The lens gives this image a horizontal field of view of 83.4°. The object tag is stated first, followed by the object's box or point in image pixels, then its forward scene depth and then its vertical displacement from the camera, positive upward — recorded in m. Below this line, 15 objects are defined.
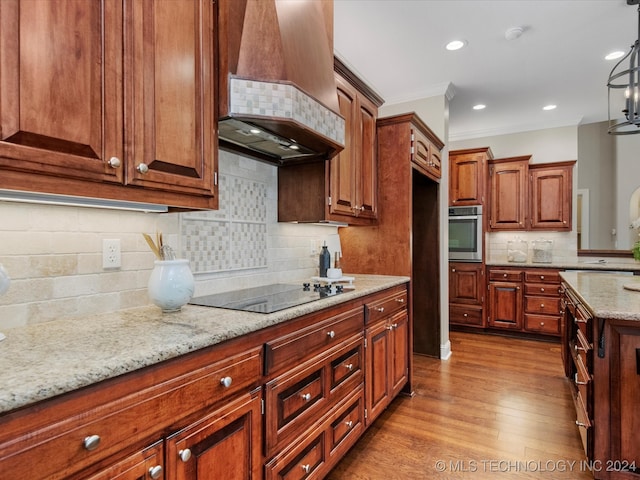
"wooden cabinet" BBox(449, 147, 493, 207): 4.66 +0.84
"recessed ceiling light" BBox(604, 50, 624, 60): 3.33 +1.74
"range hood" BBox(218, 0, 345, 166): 1.52 +0.75
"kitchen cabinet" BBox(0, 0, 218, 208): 0.93 +0.44
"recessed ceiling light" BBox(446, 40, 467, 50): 3.09 +1.70
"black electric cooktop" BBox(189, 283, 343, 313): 1.59 -0.30
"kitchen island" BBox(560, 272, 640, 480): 1.75 -0.74
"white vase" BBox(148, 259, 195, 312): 1.37 -0.17
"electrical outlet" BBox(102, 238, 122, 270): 1.46 -0.06
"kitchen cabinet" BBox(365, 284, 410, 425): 2.21 -0.75
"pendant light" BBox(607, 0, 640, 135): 2.13 +0.86
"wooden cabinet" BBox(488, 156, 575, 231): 4.75 +0.62
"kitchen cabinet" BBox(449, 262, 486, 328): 4.70 -0.72
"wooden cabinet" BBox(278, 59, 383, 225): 2.36 +0.43
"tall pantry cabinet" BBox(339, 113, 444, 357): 2.95 +0.33
